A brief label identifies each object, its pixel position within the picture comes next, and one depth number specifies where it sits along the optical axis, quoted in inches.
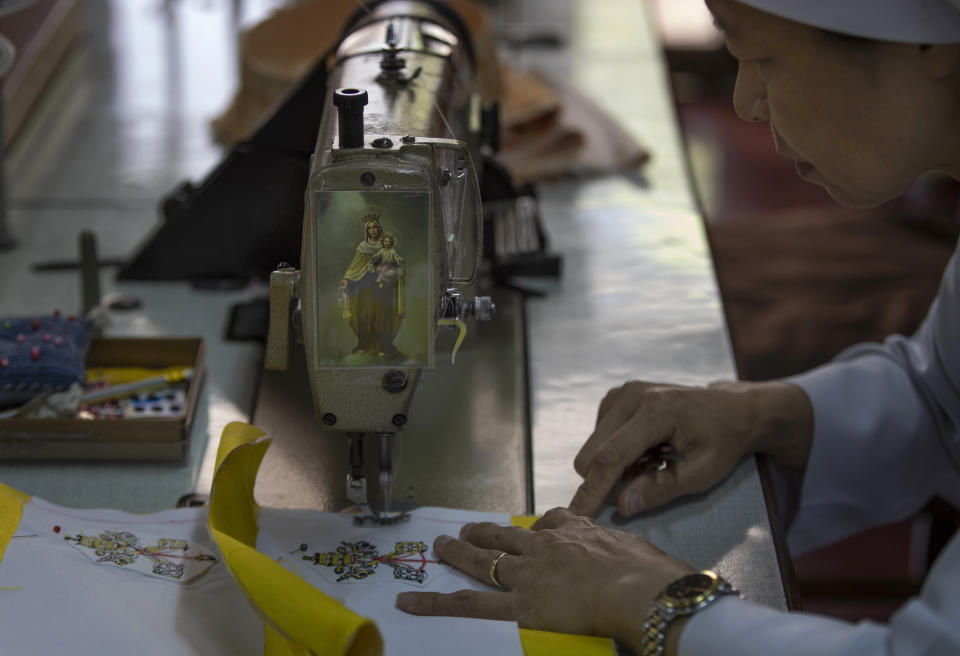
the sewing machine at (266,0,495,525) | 40.1
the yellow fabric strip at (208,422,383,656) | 34.5
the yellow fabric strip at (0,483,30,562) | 41.9
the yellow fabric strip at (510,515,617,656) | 37.6
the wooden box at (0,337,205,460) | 49.4
